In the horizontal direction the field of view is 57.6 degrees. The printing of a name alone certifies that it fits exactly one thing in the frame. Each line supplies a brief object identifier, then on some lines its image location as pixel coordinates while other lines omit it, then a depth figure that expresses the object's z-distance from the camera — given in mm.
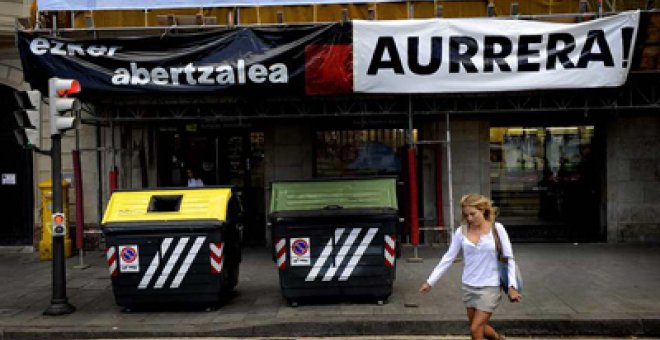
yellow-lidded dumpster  7387
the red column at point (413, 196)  9781
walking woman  5184
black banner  9500
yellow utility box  11367
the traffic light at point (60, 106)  7672
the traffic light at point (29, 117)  7773
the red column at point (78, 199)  10508
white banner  9398
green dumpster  7473
